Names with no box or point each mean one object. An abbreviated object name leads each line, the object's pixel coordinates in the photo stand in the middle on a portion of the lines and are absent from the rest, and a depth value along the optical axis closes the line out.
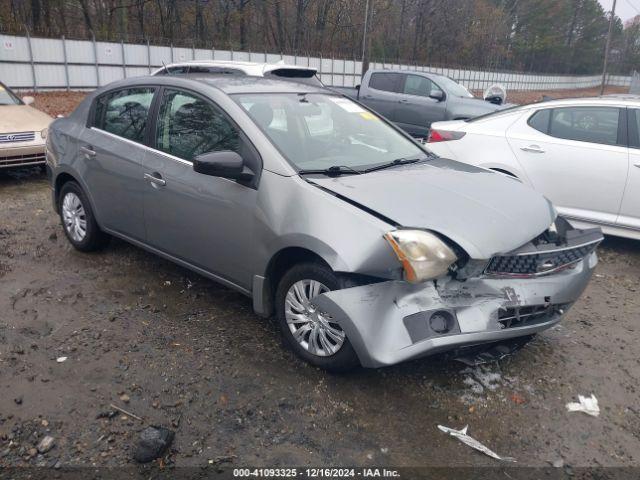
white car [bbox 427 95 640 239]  5.51
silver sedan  2.87
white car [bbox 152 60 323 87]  8.17
